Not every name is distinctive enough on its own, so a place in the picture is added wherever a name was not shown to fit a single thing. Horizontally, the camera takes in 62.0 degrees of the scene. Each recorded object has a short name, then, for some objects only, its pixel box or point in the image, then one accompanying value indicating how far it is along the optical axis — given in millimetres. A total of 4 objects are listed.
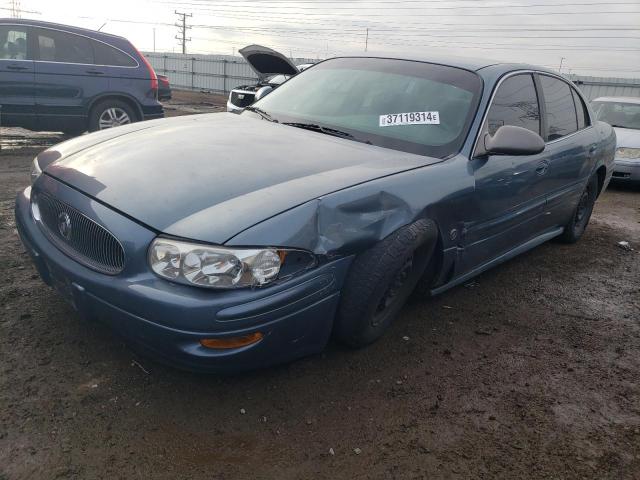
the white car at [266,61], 5703
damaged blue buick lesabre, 2068
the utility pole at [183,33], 65062
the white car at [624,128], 8188
